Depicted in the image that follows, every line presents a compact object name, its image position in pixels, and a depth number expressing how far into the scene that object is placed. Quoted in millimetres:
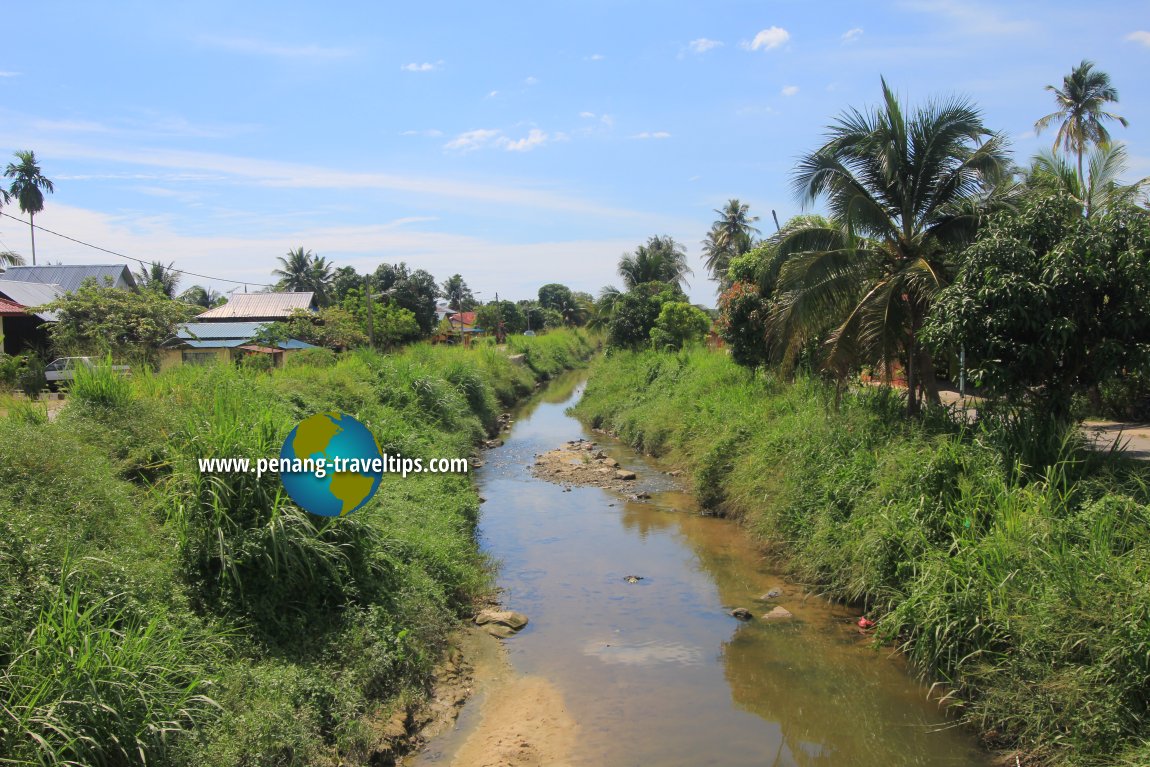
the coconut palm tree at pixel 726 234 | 48003
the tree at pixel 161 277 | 49766
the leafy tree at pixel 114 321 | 19109
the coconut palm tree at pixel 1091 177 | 10594
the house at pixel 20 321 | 22516
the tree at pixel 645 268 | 39156
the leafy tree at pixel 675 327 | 29884
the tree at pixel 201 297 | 57750
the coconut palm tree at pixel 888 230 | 10570
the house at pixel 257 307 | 39906
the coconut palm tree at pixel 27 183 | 41969
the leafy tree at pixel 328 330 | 30547
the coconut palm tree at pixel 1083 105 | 31031
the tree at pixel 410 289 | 46156
